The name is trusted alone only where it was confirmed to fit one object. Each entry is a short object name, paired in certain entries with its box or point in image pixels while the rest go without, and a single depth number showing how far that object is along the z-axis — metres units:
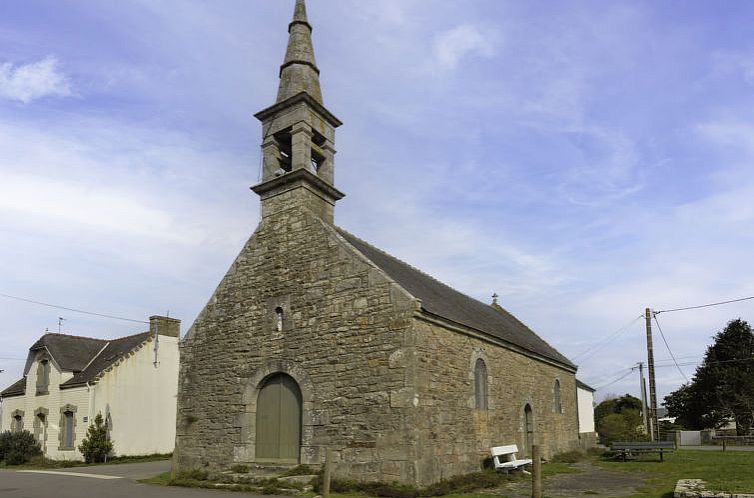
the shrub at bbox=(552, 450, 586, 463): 20.97
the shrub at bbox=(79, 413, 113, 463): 24.20
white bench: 15.06
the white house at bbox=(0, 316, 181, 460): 25.97
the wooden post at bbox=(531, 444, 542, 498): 9.58
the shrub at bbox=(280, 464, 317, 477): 13.18
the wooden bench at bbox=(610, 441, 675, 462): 19.72
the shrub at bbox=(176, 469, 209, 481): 14.95
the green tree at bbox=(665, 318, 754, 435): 38.78
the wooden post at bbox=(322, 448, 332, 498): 10.78
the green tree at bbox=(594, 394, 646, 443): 30.60
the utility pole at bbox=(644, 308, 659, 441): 27.33
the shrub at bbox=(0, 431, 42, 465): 25.91
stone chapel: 12.71
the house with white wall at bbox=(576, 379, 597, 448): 32.72
